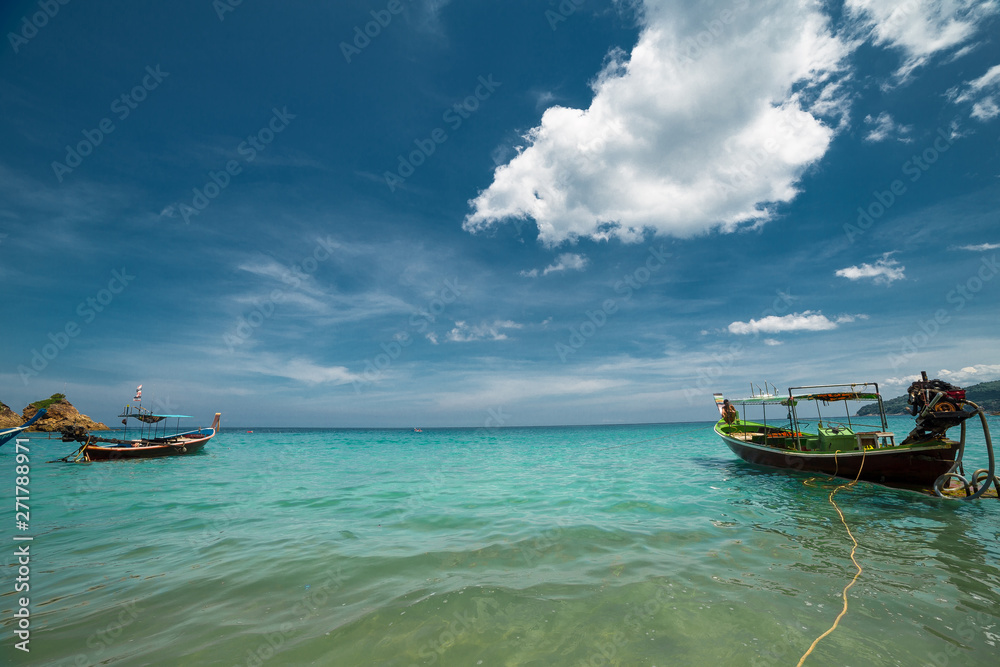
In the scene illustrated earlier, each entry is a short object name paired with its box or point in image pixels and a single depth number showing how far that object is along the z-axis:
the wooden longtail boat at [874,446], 14.69
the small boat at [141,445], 31.94
